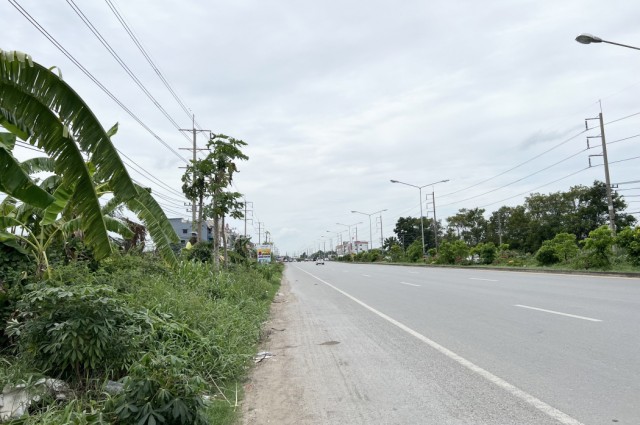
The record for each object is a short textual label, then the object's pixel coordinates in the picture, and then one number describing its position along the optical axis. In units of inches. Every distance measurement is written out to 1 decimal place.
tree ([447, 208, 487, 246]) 3405.5
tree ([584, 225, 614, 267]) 932.6
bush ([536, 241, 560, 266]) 1182.7
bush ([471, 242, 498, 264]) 1542.8
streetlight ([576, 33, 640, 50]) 558.4
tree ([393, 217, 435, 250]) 4392.2
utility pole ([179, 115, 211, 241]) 711.6
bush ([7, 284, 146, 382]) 184.7
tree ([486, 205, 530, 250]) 2878.9
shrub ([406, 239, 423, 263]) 2320.0
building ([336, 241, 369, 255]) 5359.3
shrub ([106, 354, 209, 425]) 144.3
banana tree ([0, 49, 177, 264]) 173.2
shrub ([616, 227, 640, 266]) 853.8
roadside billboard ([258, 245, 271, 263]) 1862.9
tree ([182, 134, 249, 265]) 599.8
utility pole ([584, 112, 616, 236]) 1071.0
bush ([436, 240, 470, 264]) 1702.8
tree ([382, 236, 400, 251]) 4264.3
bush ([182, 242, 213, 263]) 766.2
